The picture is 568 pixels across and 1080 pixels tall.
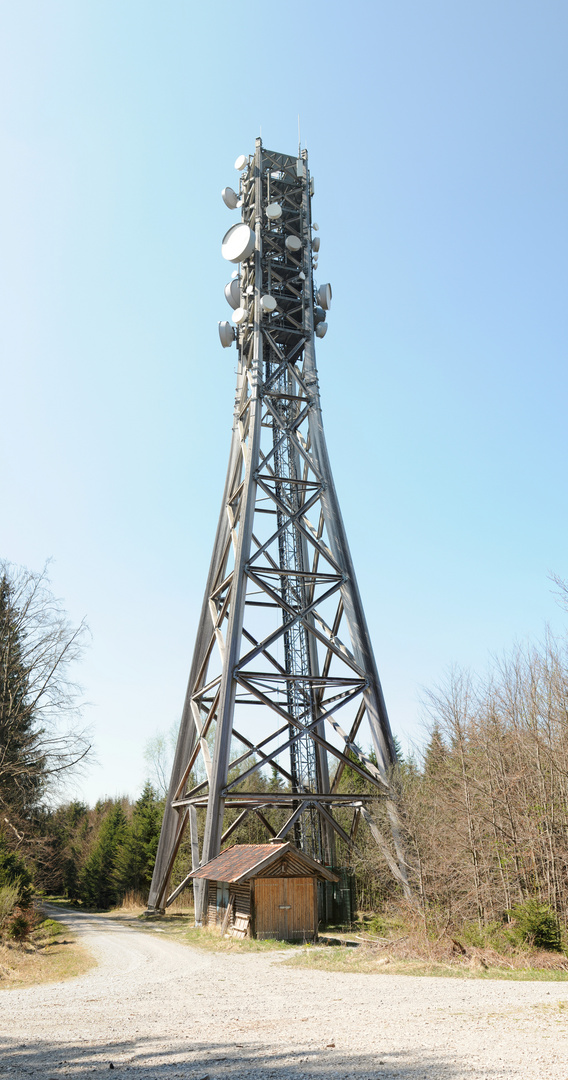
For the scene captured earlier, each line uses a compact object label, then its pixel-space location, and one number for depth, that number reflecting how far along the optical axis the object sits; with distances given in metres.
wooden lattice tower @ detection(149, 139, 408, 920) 16.03
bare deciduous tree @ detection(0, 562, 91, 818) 21.62
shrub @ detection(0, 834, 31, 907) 16.34
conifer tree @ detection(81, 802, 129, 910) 35.28
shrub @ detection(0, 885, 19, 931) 14.38
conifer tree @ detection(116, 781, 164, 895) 32.56
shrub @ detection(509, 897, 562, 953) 11.71
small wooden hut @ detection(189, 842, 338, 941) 13.73
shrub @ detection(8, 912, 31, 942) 14.95
